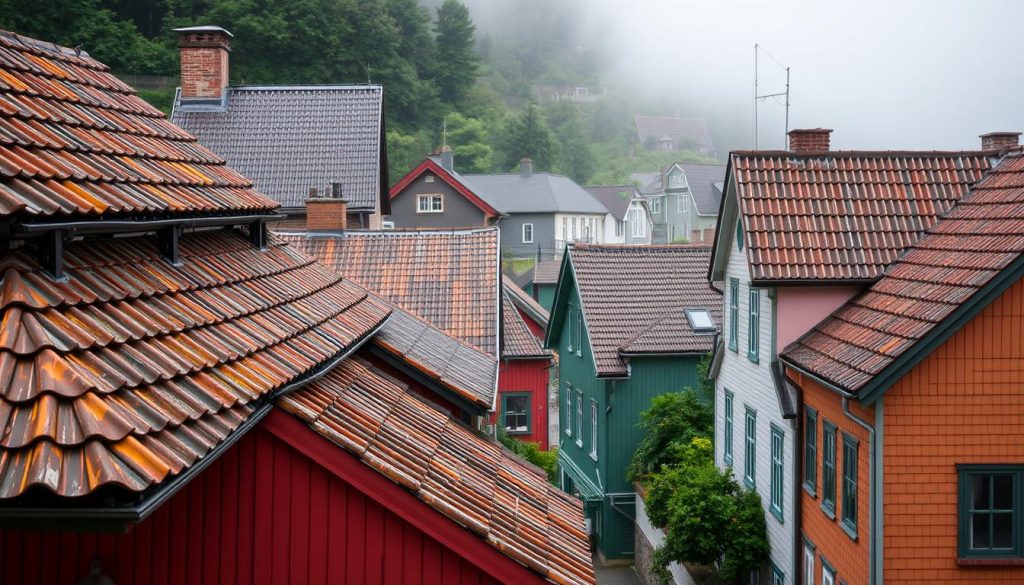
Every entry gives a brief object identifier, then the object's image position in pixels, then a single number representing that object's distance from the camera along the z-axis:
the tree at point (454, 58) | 77.06
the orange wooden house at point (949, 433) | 11.34
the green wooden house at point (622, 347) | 24.34
